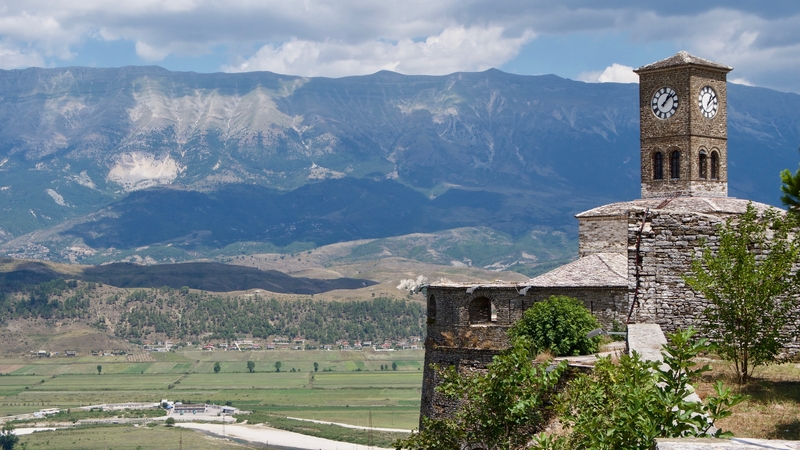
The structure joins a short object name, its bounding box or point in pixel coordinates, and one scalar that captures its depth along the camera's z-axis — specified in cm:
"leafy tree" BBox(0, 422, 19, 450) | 16850
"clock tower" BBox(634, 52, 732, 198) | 5331
